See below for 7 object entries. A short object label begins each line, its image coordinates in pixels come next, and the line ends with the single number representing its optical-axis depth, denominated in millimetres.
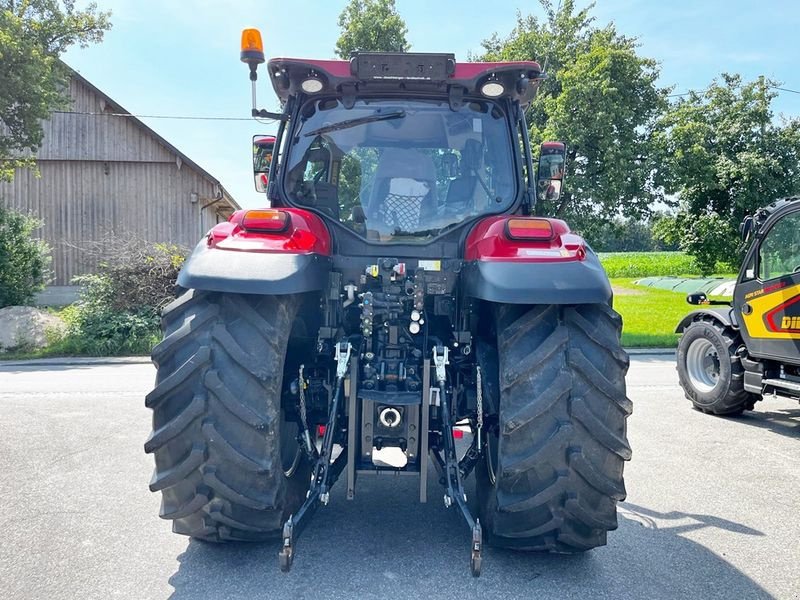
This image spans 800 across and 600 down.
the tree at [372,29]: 13516
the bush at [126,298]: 12273
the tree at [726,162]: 14852
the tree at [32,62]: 12602
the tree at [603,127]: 12992
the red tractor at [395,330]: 2555
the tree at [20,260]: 13672
